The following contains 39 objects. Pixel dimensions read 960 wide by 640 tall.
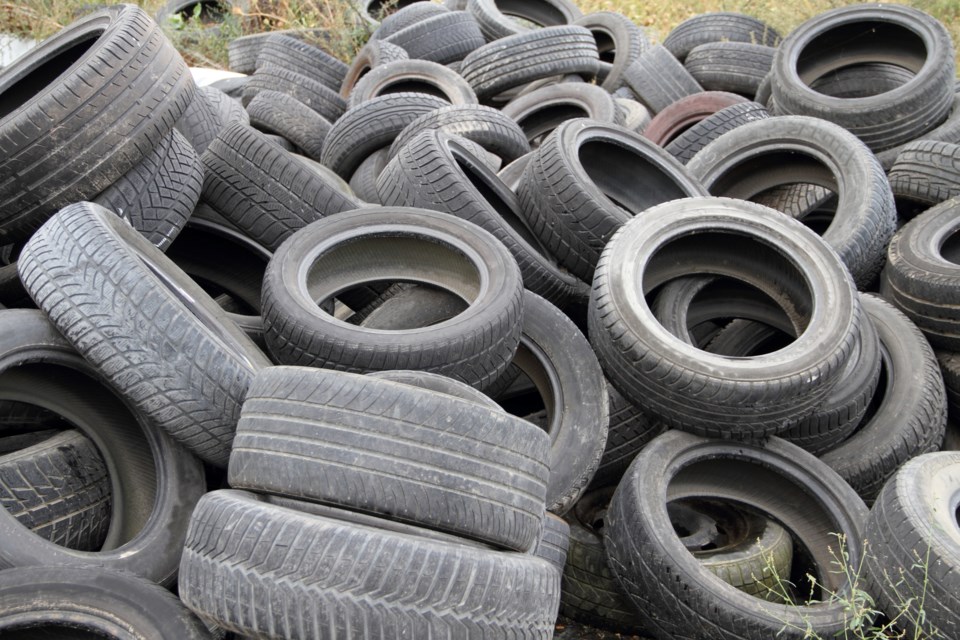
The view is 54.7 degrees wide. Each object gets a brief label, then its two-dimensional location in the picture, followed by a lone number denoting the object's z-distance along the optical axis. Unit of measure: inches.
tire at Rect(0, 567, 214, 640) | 115.4
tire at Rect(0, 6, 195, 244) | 169.5
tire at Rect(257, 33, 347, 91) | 351.6
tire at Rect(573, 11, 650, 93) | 361.4
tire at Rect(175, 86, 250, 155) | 230.1
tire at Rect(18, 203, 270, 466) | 140.2
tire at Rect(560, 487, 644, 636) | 169.9
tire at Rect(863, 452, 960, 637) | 140.1
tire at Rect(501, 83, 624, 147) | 301.3
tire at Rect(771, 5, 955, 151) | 258.7
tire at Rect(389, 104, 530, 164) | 248.8
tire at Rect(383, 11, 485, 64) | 361.4
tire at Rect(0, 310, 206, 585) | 135.0
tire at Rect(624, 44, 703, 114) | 332.5
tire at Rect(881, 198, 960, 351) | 199.6
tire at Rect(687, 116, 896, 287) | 215.5
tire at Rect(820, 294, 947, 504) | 182.9
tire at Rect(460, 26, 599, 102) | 320.5
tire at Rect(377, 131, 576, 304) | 199.9
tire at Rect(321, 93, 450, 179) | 262.7
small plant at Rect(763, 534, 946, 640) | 139.1
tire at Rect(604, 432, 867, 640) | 147.3
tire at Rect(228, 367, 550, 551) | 115.5
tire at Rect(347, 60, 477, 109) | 310.3
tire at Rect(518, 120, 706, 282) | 201.5
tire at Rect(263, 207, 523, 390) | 158.6
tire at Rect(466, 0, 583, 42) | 411.4
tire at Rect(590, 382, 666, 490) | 185.5
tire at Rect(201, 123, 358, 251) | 198.8
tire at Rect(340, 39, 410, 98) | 340.8
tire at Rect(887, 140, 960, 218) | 231.3
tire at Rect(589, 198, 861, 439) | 164.6
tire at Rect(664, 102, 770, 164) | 274.8
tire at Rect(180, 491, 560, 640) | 106.1
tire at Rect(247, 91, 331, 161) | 287.4
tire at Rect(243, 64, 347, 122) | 322.7
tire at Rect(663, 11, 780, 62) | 373.1
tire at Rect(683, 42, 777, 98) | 339.6
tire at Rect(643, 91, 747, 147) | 306.8
